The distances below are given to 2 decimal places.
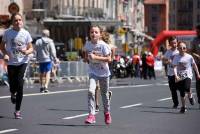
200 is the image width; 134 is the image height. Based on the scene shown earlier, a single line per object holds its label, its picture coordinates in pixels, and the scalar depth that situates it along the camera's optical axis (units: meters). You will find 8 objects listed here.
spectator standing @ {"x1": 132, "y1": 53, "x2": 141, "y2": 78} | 52.88
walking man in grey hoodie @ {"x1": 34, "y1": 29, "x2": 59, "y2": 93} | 22.81
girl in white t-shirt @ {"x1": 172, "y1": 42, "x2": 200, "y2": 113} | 17.05
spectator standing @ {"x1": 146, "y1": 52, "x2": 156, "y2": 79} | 49.72
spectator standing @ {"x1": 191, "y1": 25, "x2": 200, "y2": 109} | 17.64
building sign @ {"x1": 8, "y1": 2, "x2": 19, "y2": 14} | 32.69
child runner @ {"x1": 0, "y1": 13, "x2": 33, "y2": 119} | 13.94
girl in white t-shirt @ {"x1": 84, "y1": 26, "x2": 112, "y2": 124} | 13.19
